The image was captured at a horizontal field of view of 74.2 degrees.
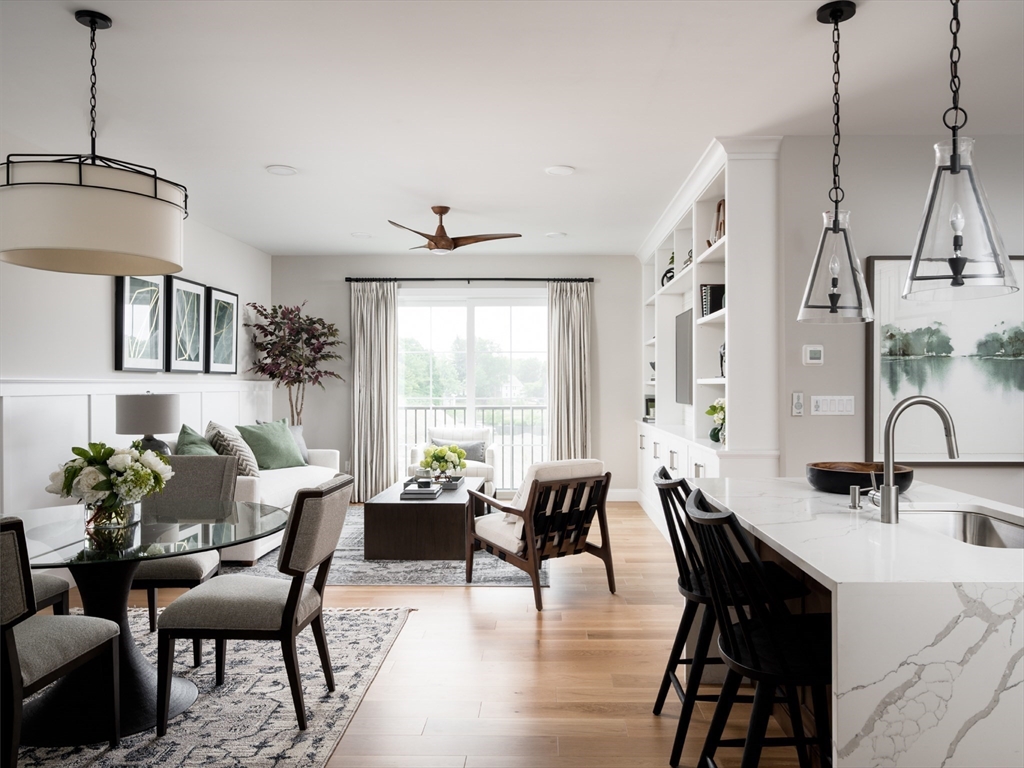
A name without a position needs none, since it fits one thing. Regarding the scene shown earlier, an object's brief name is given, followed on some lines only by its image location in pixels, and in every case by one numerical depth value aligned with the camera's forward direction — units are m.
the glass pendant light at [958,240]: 1.76
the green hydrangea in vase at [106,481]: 2.41
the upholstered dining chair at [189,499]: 2.90
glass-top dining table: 2.24
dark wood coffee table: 4.73
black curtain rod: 7.29
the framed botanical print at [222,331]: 5.92
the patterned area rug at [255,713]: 2.24
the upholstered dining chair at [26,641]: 1.87
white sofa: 4.44
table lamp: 4.18
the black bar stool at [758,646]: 1.64
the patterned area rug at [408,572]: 4.27
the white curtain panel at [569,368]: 7.22
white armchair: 6.75
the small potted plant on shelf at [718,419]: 4.25
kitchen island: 1.34
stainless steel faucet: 1.91
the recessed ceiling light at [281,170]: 4.36
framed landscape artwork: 3.74
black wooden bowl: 2.29
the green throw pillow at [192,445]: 4.58
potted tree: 6.81
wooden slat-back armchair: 3.79
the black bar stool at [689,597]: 2.18
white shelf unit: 3.87
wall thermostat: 3.82
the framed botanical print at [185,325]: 5.30
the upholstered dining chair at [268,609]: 2.36
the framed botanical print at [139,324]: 4.67
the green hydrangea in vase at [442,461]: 5.36
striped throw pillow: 4.88
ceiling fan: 5.11
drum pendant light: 1.93
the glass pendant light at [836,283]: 2.34
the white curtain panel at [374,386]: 7.23
